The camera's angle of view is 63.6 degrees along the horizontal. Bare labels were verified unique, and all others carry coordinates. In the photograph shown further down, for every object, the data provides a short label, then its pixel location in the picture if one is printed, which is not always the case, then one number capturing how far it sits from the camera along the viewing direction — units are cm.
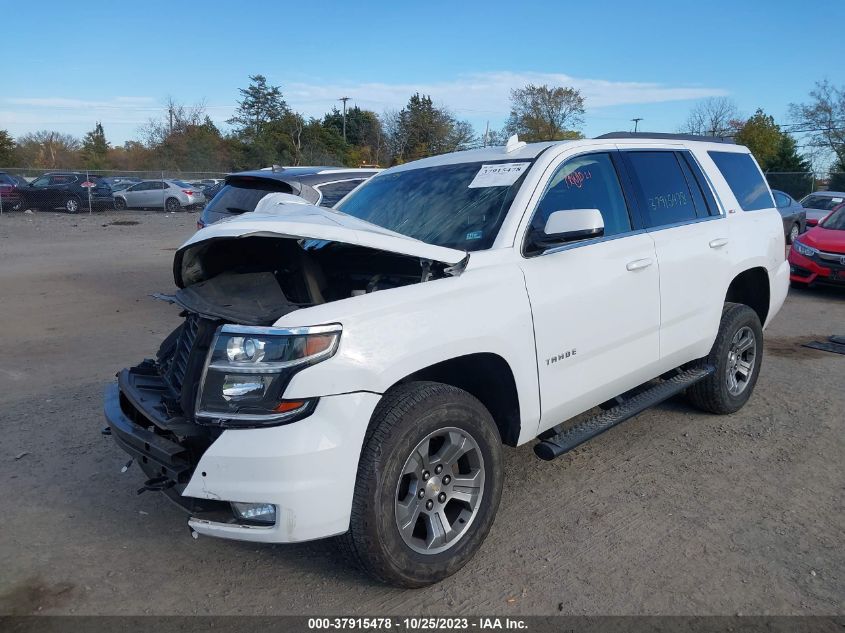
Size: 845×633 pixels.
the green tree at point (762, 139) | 4238
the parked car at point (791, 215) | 1642
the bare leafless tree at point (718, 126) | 5291
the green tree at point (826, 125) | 4731
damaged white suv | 271
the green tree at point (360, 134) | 5327
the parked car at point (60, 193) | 2817
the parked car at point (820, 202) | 1871
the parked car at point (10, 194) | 2758
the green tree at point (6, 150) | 5262
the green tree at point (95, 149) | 5966
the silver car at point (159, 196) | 3084
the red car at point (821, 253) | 1034
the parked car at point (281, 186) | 788
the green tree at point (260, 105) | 6247
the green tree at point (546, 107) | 5394
